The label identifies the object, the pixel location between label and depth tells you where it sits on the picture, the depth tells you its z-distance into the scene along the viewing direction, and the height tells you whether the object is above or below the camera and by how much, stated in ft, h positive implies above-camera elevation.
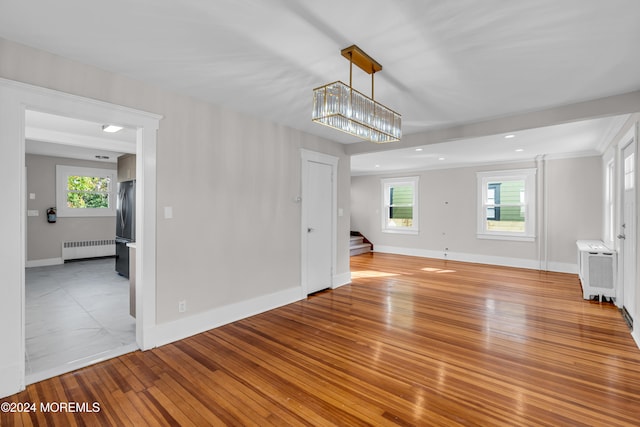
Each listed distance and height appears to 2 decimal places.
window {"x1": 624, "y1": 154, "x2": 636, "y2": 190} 10.71 +1.39
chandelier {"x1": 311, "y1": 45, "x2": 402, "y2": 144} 7.41 +2.61
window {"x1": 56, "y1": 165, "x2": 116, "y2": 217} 23.40 +1.56
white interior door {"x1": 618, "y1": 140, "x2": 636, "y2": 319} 10.71 -0.71
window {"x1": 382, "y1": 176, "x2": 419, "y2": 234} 28.02 +0.50
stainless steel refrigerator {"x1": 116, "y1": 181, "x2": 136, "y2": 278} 17.25 -0.70
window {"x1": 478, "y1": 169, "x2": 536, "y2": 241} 22.04 +0.41
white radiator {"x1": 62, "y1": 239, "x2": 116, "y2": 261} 23.58 -3.04
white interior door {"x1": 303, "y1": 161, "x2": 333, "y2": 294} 15.19 -0.75
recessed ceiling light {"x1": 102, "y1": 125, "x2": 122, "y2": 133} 12.44 +3.36
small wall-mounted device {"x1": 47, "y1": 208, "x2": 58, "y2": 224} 22.64 -0.32
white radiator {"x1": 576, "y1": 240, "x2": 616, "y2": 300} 13.98 -2.89
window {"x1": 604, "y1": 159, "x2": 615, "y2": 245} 15.56 +0.43
